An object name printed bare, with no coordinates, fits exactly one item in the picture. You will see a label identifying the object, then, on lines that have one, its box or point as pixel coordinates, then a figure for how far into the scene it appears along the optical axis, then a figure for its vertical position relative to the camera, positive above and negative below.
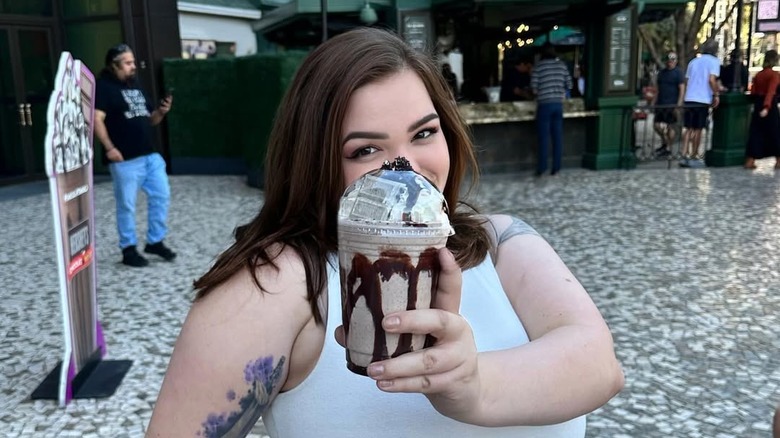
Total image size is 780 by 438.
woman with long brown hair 0.92 -0.33
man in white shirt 10.01 -0.02
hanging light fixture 9.01 +1.18
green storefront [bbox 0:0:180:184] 10.45 +1.07
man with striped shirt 9.22 -0.02
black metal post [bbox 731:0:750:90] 10.76 +0.75
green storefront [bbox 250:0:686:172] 9.66 +0.35
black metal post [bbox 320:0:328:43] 7.17 +0.96
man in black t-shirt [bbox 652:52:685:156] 10.87 -0.08
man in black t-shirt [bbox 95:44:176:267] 5.26 -0.25
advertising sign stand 3.03 -0.63
